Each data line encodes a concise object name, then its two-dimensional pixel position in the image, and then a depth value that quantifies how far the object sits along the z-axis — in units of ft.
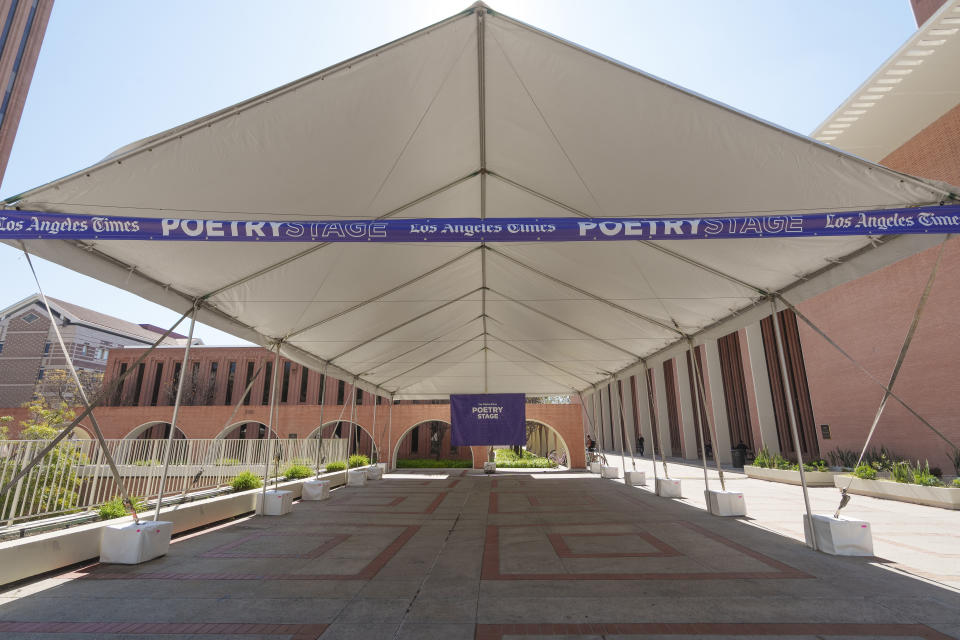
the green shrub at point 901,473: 30.48
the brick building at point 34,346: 134.51
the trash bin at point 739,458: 62.49
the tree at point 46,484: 16.56
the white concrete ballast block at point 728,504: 26.20
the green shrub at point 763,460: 46.31
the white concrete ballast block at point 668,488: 34.94
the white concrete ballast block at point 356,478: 46.29
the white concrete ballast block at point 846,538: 17.58
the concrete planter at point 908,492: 26.84
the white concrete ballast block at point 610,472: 51.26
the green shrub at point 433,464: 70.59
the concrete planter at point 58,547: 14.24
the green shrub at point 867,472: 32.96
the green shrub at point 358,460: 54.77
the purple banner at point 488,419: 54.54
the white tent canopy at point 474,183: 12.59
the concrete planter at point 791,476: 39.83
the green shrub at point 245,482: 30.22
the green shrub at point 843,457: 43.16
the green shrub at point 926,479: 28.58
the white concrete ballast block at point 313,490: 35.29
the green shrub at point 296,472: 38.78
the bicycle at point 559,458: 76.03
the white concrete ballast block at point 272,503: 28.09
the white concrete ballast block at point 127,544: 16.87
